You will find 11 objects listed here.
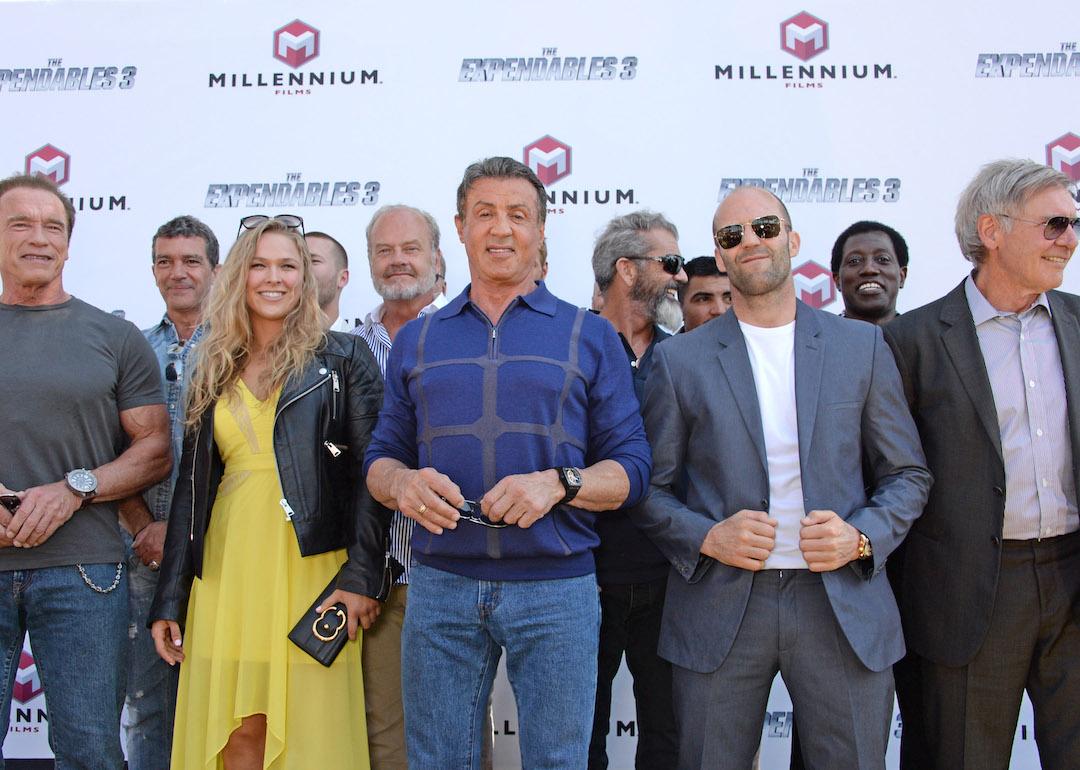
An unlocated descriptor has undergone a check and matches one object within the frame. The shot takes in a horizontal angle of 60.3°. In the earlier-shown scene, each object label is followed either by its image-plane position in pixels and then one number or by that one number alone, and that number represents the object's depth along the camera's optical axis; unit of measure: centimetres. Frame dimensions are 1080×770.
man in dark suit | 256
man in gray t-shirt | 280
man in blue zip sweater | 233
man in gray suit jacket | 238
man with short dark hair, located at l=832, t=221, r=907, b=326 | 376
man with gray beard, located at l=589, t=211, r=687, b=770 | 322
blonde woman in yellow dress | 266
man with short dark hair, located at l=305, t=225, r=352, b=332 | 401
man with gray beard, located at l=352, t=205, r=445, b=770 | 297
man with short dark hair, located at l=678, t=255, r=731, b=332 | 379
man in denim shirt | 328
